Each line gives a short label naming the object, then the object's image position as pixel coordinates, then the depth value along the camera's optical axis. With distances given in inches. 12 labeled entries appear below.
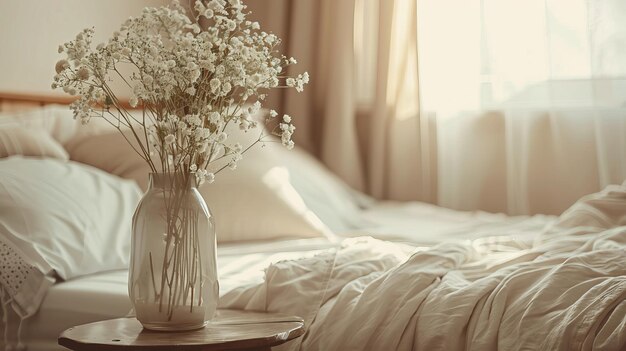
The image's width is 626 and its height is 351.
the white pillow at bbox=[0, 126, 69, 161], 84.7
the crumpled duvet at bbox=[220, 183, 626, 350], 51.1
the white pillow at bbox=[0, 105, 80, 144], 93.8
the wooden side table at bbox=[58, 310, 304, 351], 49.3
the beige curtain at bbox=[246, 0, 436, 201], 132.6
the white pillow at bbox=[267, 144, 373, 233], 103.0
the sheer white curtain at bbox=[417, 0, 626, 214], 112.8
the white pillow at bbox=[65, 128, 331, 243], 92.0
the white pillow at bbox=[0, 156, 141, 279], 71.0
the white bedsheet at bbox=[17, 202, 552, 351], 67.6
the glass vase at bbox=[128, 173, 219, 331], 52.3
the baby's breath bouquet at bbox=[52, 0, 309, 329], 52.0
